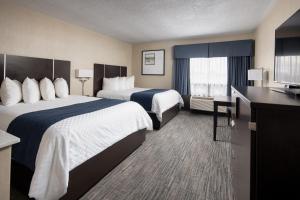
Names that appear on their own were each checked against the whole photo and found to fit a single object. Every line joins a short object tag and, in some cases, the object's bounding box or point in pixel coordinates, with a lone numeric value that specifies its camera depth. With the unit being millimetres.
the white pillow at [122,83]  5295
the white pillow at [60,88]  3470
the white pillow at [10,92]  2549
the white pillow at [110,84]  5066
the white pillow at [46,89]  3097
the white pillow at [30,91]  2775
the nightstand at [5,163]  894
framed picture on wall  6180
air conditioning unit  5277
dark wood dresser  817
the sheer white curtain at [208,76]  5426
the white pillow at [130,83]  5578
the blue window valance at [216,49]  4896
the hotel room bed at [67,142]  1502
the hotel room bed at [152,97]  3975
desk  3221
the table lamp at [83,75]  4212
